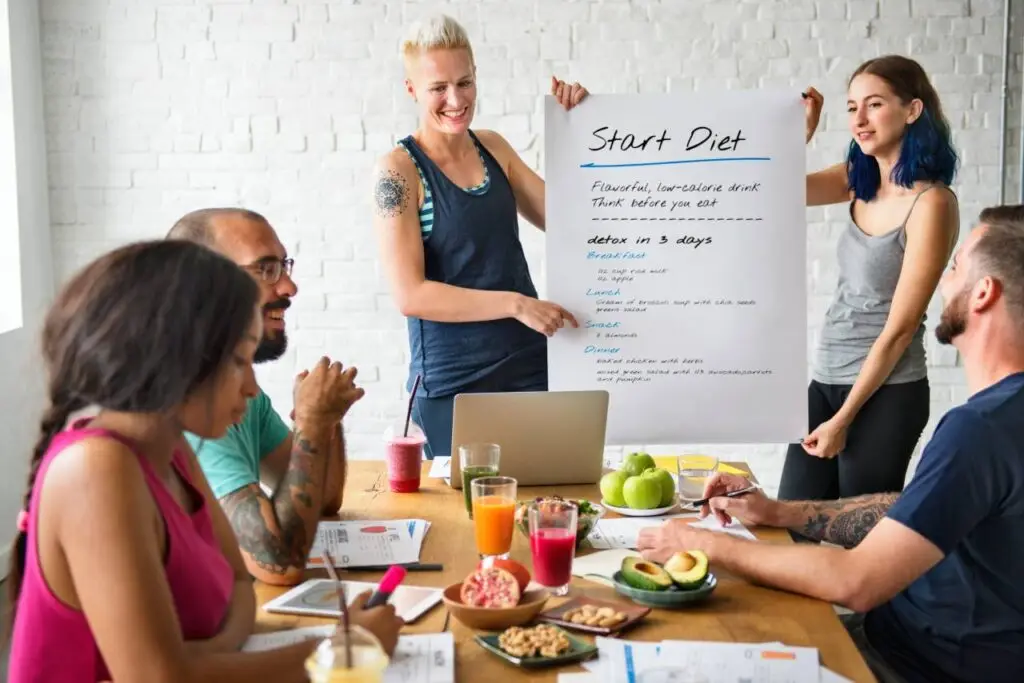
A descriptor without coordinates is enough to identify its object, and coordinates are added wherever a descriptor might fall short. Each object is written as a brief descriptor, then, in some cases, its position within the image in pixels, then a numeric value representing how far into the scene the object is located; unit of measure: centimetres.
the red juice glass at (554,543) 173
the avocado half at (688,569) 169
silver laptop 225
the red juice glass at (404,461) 233
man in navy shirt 167
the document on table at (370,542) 188
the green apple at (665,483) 220
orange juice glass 188
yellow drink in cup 109
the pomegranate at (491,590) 159
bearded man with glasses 178
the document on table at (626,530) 201
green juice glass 217
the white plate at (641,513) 218
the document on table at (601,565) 182
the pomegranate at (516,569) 163
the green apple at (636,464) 225
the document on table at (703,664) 142
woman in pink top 123
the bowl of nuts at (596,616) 157
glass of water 223
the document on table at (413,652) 143
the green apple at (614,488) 221
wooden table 148
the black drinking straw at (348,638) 109
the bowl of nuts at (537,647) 146
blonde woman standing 282
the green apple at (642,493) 217
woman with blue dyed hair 287
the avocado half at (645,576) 169
